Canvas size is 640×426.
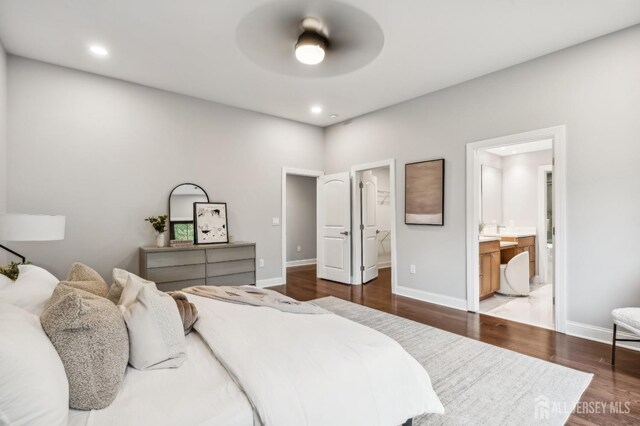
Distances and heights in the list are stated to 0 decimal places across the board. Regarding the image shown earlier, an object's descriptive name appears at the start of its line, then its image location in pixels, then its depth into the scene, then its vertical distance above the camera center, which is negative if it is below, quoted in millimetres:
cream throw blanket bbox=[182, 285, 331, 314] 2158 -641
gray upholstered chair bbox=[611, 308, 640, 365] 2281 -830
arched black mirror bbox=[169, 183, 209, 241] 4293 +49
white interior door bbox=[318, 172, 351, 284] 5473 -277
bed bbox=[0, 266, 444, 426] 1111 -684
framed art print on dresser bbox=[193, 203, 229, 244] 4430 -143
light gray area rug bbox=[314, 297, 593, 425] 1871 -1231
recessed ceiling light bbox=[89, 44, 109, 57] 3146 +1693
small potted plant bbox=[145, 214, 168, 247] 4012 -160
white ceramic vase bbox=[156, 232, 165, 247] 4004 -327
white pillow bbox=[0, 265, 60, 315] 1527 -412
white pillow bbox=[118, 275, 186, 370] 1354 -540
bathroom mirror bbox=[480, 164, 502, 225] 5742 +304
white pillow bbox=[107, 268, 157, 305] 1796 -427
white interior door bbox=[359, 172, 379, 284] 5492 -253
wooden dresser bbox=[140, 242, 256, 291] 3758 -669
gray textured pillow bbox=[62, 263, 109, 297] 1730 -394
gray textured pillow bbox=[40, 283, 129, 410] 1087 -501
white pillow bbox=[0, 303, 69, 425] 859 -486
